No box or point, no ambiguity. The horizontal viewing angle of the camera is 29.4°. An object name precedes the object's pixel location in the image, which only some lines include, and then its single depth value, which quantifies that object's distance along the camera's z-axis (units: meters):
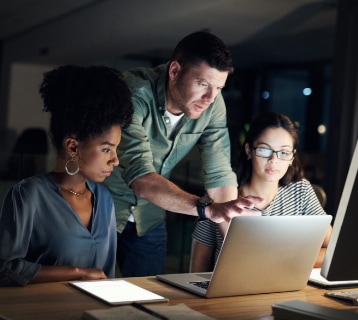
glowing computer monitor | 1.47
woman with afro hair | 1.89
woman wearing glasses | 2.65
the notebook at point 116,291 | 1.67
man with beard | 2.41
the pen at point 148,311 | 1.48
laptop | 1.74
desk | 1.55
